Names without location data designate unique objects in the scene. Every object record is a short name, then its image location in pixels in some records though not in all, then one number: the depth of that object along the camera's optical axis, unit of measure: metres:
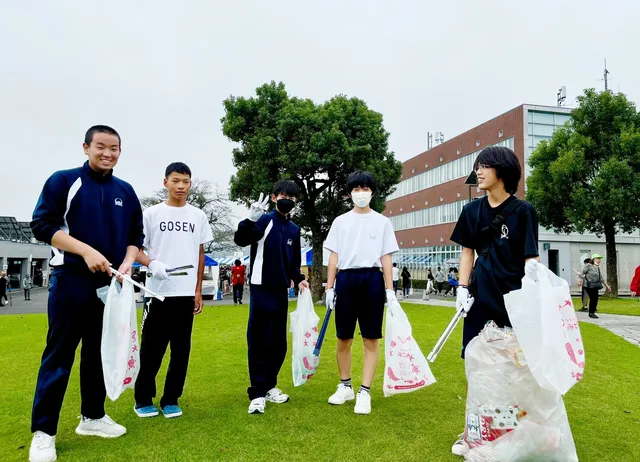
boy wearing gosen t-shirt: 3.78
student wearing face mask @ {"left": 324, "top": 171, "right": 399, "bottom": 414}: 4.12
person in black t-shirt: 2.97
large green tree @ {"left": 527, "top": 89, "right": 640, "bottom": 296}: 20.70
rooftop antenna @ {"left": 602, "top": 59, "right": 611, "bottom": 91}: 32.46
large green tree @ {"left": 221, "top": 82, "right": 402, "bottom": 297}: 17.48
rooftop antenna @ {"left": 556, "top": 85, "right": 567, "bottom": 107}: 36.32
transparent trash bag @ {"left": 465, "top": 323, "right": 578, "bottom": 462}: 2.63
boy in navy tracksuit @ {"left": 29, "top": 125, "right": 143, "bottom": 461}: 3.00
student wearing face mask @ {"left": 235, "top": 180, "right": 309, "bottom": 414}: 4.02
